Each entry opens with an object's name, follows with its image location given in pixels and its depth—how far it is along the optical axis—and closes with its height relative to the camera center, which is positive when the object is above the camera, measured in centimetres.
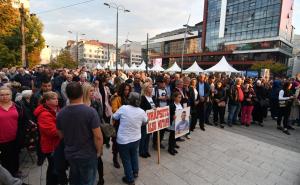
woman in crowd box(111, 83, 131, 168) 488 -69
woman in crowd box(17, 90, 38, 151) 445 -133
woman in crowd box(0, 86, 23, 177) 344 -115
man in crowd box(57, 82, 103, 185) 252 -87
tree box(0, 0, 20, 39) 1289 +307
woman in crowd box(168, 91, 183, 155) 535 -118
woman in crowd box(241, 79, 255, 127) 854 -129
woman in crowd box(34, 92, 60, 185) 313 -95
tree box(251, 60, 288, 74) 4291 +132
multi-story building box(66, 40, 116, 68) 12862 +1001
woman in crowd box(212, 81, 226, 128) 834 -121
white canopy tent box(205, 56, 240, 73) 2100 +35
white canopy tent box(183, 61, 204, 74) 2559 +16
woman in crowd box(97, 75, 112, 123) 566 -89
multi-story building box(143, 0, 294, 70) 5159 +1099
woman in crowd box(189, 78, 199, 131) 718 -109
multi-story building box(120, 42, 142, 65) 12814 +941
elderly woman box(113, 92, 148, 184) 367 -106
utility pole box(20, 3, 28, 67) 1539 +313
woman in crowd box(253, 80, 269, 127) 925 -142
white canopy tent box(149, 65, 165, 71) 3141 +14
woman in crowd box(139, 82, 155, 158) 491 -75
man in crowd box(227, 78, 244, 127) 835 -111
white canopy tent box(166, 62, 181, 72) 2885 +7
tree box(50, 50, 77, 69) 5962 +135
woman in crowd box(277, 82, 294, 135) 805 -113
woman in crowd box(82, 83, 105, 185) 283 -74
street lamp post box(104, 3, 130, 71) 2370 +456
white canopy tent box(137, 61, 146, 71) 3320 +7
